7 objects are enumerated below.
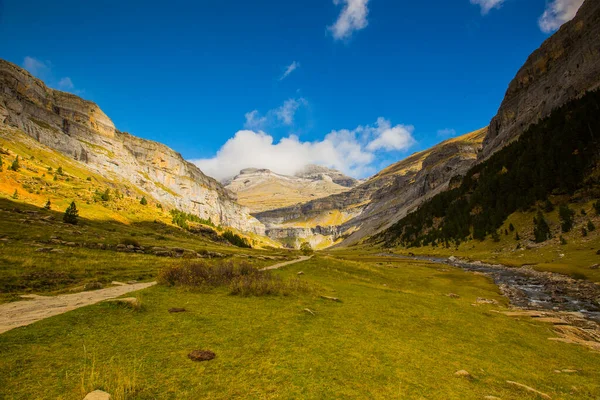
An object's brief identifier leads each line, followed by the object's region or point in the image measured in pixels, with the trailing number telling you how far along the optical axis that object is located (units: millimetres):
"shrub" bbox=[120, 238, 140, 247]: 44338
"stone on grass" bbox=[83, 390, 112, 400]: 5625
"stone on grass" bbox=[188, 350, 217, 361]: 8180
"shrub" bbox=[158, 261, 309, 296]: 18594
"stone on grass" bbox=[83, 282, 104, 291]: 19358
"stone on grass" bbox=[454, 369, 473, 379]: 9000
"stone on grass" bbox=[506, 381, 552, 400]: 8190
